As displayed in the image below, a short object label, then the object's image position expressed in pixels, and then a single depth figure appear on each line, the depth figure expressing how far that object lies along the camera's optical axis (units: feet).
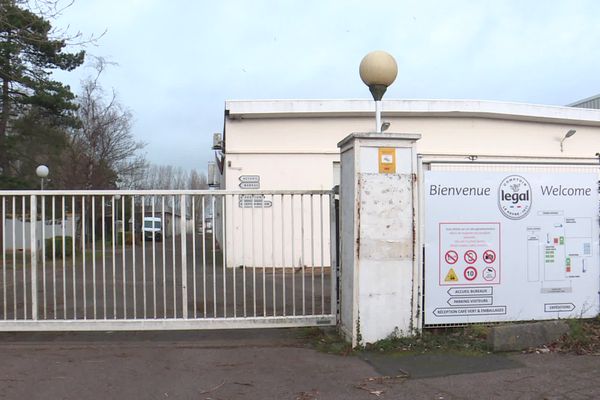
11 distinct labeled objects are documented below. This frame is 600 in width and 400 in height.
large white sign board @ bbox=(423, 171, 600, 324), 22.50
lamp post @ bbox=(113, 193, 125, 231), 24.63
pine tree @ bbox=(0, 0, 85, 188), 62.08
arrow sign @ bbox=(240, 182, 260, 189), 52.60
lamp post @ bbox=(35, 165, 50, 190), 62.03
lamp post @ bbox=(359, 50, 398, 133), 22.68
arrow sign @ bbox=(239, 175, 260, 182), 52.60
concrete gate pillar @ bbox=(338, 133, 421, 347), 21.30
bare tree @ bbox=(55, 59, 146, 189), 92.17
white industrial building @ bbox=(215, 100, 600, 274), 52.65
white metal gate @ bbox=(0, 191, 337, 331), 22.56
